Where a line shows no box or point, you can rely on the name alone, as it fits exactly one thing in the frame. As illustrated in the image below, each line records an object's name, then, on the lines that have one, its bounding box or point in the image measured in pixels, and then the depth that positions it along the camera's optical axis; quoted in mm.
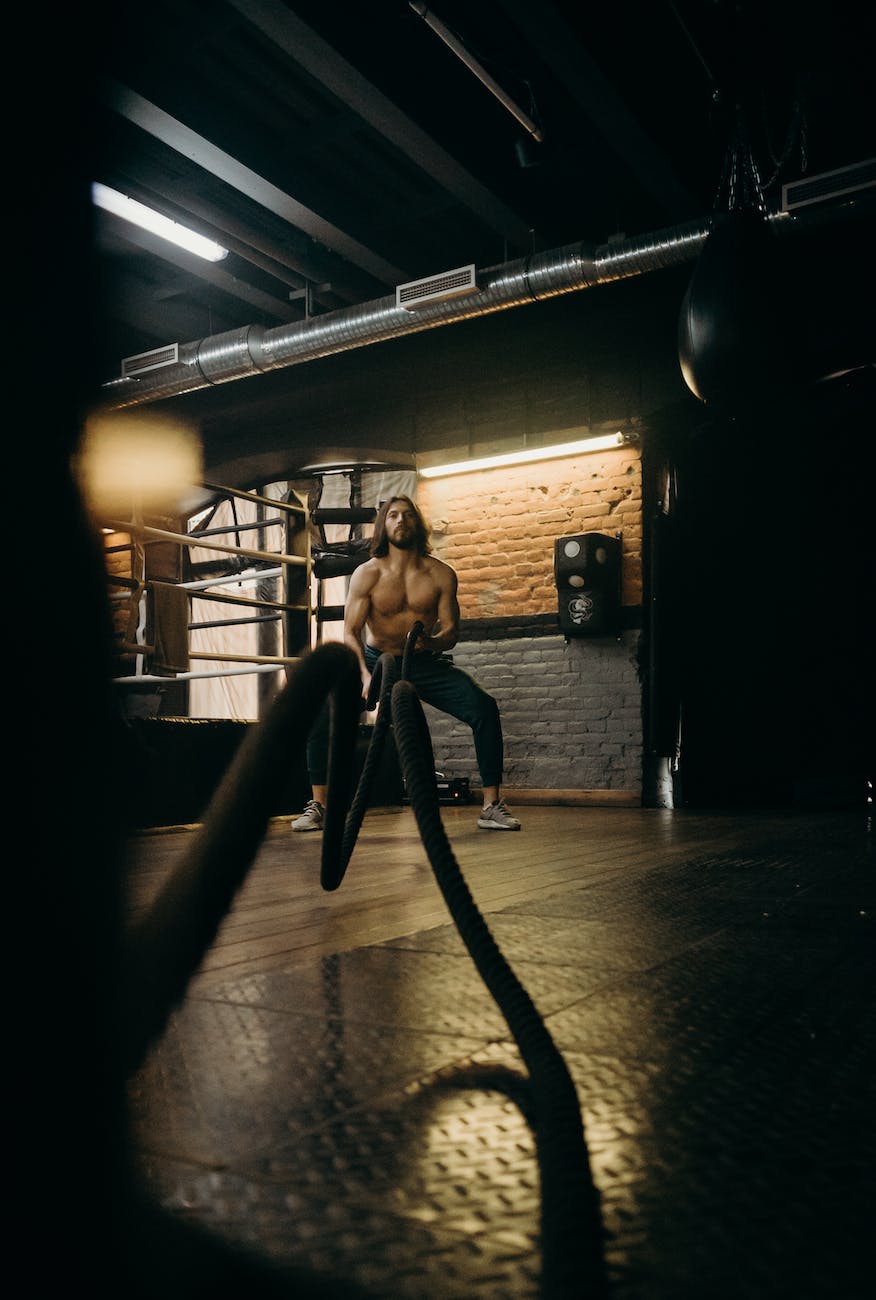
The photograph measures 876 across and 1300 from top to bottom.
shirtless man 4090
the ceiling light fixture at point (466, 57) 3819
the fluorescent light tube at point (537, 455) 6578
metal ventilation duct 5066
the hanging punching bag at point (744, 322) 2904
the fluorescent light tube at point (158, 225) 5301
